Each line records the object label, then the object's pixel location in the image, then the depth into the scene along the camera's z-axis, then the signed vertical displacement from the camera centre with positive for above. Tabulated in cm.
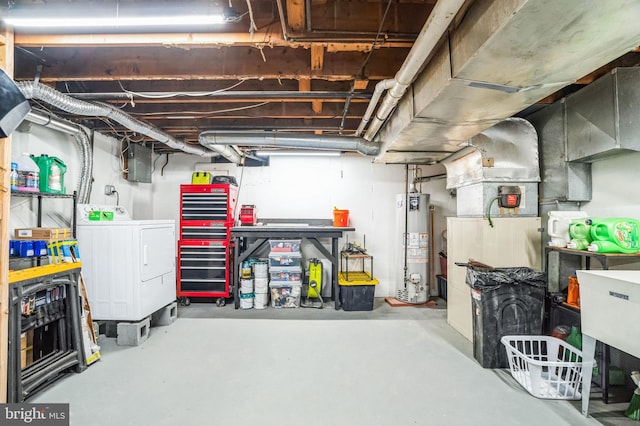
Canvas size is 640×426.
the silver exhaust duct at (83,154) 324 +75
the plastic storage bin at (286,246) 445 -45
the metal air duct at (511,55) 122 +84
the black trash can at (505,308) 261 -82
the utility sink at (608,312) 162 -57
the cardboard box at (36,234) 252 -15
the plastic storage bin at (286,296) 440 -120
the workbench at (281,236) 434 -29
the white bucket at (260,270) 438 -81
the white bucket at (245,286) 437 -104
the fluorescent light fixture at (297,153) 491 +109
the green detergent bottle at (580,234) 232 -13
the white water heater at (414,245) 456 -45
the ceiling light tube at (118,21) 170 +116
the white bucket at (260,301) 437 -127
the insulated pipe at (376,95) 231 +110
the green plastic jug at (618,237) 216 -15
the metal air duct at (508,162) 306 +59
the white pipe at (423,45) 139 +100
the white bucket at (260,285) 438 -103
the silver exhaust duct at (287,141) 370 +98
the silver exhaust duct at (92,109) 239 +104
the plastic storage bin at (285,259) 440 -64
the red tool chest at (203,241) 454 -38
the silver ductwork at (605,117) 223 +84
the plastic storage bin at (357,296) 425 -116
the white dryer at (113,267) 307 -54
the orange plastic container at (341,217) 474 +0
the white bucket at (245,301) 437 -127
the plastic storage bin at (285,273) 439 -86
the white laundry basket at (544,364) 218 -121
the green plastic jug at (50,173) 269 +41
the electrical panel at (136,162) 453 +87
